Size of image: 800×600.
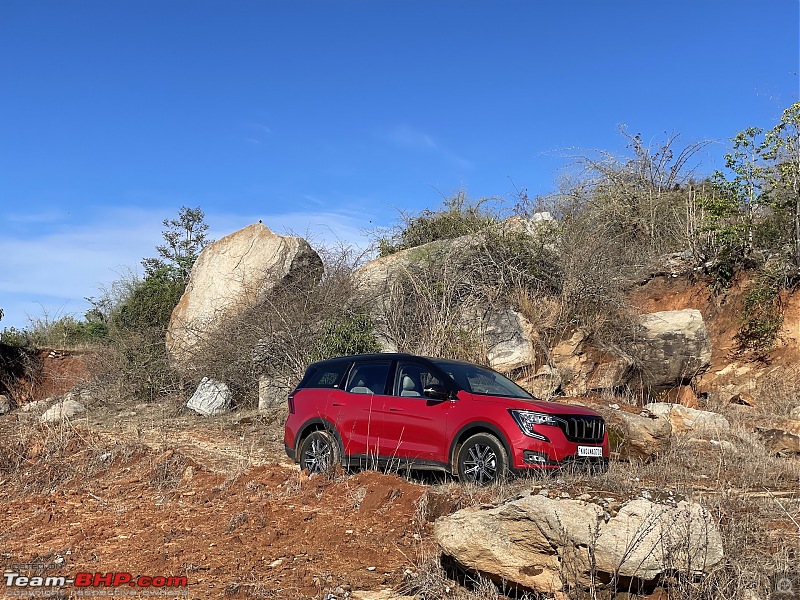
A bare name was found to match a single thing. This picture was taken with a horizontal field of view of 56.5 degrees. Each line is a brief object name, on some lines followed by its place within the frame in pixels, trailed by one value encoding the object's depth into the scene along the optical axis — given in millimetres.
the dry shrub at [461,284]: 15891
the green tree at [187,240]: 31750
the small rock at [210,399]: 16359
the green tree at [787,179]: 18744
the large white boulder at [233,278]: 18500
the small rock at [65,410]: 16745
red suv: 8289
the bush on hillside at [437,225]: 20912
